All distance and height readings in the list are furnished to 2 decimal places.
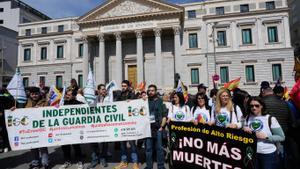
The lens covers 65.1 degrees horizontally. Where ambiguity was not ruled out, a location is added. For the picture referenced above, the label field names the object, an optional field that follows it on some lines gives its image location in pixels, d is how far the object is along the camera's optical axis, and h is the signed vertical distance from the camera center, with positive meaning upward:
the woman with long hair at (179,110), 5.69 -0.40
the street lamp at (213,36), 32.97 +8.02
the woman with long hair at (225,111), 4.54 -0.36
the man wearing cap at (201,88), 7.33 +0.15
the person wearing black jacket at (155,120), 5.91 -0.67
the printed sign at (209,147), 4.17 -1.06
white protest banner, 6.46 -0.77
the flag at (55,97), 6.95 -0.02
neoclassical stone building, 31.45 +7.40
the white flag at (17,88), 7.07 +0.27
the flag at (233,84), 6.63 +0.24
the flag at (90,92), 6.47 +0.10
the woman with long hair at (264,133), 3.98 -0.70
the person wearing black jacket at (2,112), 7.88 -0.49
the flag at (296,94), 4.85 -0.06
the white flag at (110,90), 7.19 +0.16
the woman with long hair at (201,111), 5.15 -0.40
